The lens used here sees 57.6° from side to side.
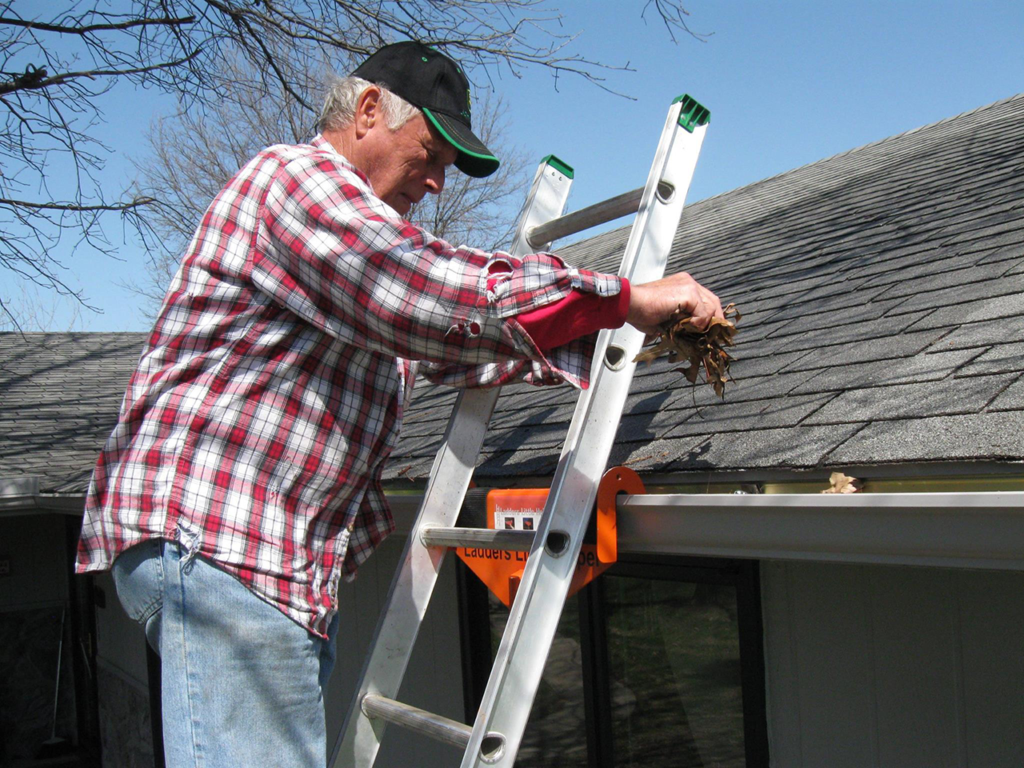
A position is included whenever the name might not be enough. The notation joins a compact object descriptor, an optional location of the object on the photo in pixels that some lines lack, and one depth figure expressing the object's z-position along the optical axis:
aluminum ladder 1.87
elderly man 1.61
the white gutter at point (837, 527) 1.57
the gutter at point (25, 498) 6.69
